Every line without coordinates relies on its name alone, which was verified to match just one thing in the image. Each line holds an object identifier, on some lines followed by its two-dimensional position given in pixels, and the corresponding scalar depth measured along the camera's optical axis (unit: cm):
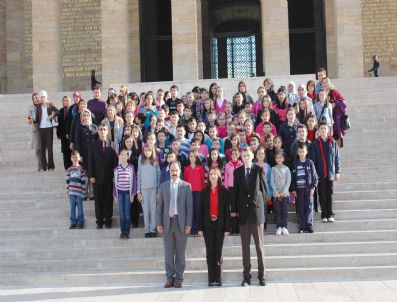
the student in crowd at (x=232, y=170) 1012
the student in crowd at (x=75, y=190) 1122
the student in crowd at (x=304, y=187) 1059
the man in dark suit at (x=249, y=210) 928
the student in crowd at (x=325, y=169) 1097
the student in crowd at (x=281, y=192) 1052
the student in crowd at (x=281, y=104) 1291
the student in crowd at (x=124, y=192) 1073
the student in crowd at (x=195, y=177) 1038
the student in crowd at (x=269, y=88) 1419
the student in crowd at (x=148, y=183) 1076
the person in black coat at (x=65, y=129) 1381
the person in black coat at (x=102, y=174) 1119
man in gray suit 945
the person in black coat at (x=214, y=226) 934
